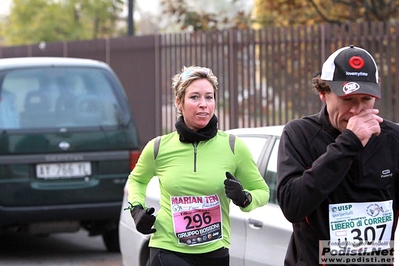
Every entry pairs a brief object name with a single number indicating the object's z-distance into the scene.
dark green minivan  15.43
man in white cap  5.84
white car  9.77
